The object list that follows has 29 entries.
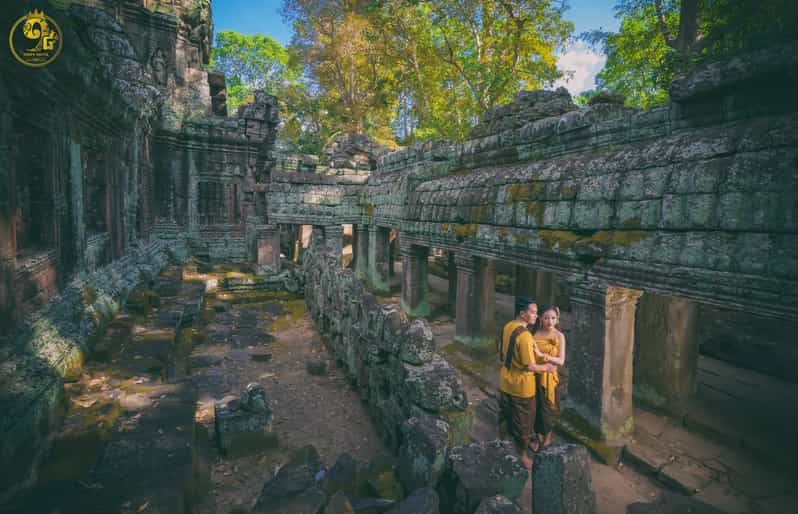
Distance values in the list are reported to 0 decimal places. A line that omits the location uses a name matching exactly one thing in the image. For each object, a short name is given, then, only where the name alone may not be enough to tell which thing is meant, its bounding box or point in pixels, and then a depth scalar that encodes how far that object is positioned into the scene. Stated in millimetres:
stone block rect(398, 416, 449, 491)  2627
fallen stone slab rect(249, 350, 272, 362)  7129
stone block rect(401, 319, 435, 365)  3807
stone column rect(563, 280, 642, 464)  4664
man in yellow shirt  4020
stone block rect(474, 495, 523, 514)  2154
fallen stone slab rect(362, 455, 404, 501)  2818
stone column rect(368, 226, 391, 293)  13484
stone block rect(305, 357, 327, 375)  6602
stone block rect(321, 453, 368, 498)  2816
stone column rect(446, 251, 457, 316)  11178
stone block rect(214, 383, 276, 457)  4117
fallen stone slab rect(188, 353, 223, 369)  6691
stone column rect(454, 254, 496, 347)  7449
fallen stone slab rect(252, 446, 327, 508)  2338
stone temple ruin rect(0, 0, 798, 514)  2680
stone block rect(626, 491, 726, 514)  3820
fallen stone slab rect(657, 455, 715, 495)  4105
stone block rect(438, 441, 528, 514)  2381
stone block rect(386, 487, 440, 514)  2269
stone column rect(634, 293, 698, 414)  5582
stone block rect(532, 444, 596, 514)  2424
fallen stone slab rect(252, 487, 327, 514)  2320
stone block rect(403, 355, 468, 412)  3324
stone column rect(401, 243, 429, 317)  9844
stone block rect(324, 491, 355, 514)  2338
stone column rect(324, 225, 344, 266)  13914
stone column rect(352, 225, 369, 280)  14469
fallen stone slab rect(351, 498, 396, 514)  2543
